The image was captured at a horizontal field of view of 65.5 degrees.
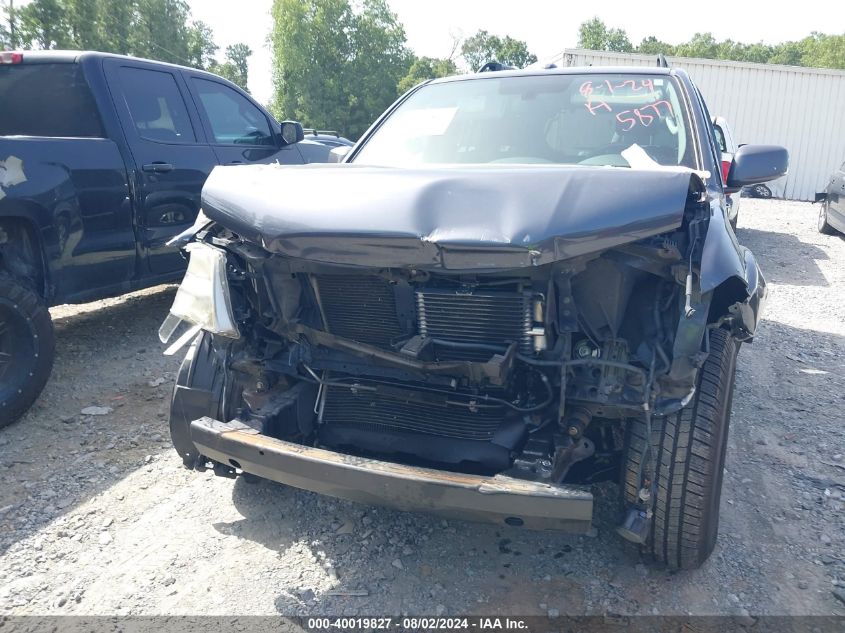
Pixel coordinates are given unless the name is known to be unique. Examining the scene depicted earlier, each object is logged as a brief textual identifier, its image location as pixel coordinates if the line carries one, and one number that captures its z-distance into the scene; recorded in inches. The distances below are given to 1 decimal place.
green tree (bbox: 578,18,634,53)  2684.5
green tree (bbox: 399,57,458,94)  1571.4
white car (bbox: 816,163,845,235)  399.6
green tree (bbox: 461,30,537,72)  2114.9
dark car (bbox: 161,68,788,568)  78.1
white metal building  668.1
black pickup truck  144.0
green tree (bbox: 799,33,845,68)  1958.7
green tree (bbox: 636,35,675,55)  2314.2
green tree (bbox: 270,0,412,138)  1540.4
